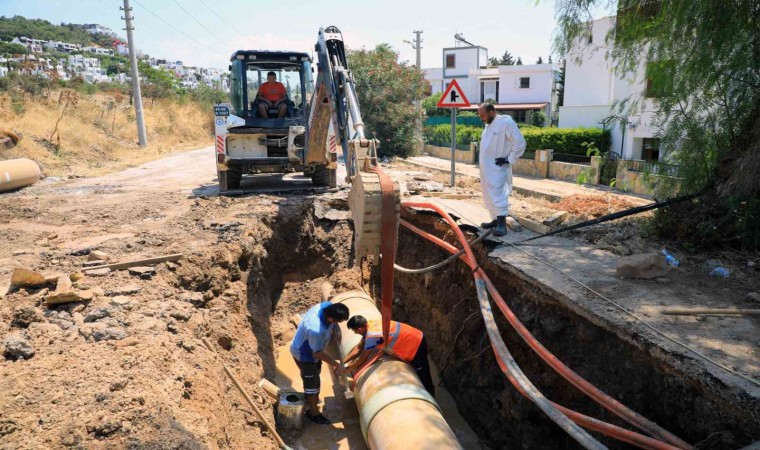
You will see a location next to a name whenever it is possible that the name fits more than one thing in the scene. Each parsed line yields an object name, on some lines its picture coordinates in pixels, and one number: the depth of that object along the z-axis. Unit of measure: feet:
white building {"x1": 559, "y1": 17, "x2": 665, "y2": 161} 61.93
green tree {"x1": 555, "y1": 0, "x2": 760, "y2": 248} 18.37
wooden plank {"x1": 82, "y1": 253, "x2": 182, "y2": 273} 18.80
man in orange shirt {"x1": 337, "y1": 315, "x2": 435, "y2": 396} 18.28
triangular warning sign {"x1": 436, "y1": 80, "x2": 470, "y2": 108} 32.27
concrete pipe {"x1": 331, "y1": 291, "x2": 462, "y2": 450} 14.26
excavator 26.14
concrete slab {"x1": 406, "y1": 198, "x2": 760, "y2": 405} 11.32
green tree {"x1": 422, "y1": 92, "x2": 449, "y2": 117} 115.03
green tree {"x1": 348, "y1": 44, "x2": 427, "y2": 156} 60.70
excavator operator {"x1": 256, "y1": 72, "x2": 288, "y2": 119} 34.58
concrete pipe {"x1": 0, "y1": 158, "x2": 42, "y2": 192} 36.92
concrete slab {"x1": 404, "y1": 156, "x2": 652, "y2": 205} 40.11
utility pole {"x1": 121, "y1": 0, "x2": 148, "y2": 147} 69.46
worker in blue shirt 18.01
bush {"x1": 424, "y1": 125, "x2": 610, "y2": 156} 66.59
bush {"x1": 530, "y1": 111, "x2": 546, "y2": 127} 108.27
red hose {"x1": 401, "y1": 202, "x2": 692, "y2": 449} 10.71
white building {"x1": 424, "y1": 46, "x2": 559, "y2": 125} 109.29
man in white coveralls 20.75
